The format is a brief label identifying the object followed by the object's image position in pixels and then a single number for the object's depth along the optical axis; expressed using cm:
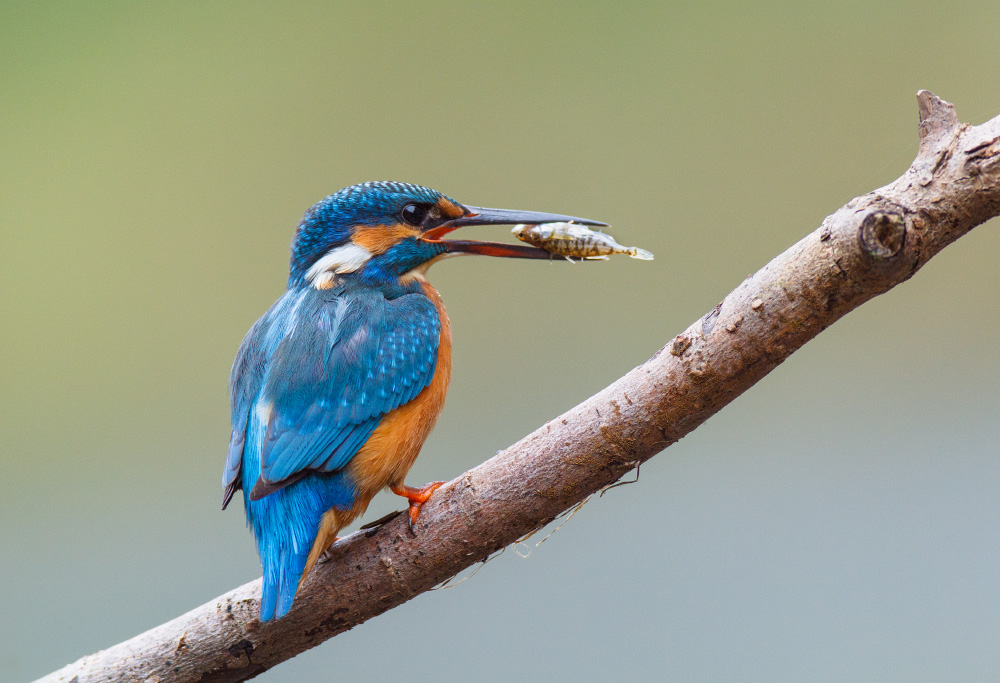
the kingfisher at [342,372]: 381
